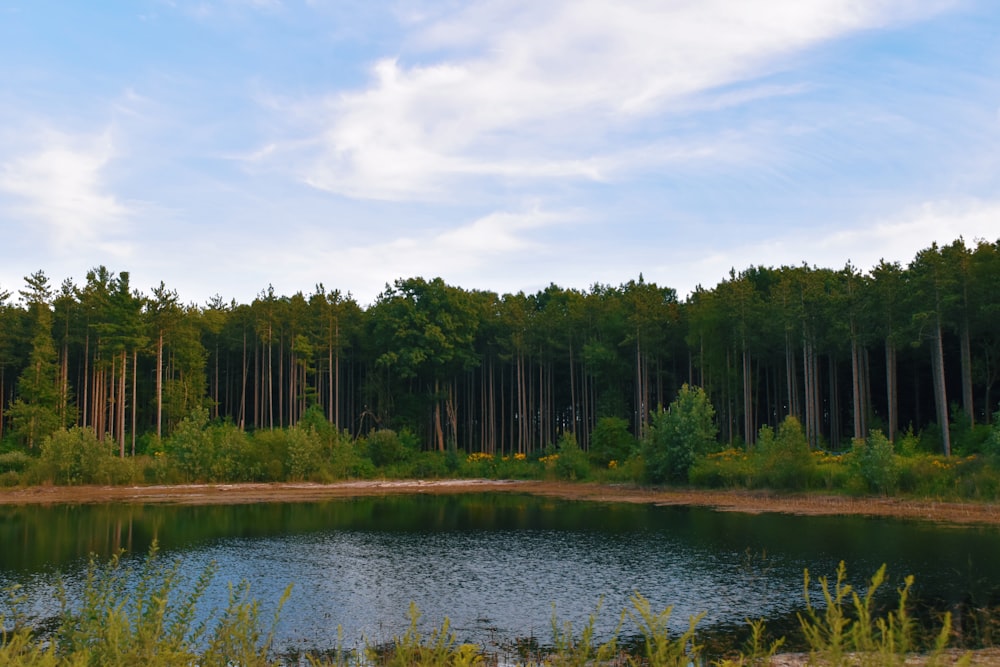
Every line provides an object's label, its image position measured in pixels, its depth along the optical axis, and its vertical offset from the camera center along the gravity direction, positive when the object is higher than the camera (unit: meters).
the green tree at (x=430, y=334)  75.19 +6.05
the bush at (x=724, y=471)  48.41 -4.95
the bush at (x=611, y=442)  61.69 -3.84
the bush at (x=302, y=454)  59.94 -4.21
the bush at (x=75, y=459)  55.69 -3.95
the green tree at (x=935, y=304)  45.25 +4.83
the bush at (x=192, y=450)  58.34 -3.57
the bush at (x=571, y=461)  59.97 -5.12
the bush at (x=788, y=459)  44.78 -3.98
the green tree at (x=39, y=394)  62.78 +0.83
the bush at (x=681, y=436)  51.00 -2.86
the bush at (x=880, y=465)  39.97 -3.92
